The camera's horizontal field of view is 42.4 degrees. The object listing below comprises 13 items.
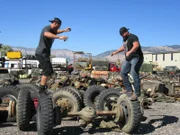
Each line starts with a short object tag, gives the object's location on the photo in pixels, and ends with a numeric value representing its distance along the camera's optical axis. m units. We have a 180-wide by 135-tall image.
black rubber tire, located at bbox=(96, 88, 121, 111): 5.54
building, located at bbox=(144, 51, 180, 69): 56.98
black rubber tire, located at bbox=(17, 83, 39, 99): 7.04
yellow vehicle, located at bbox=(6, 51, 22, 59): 28.30
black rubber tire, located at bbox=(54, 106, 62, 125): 4.13
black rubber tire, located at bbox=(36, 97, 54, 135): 3.93
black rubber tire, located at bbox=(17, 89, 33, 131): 4.41
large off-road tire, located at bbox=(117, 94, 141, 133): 4.48
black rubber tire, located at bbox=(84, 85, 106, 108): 6.30
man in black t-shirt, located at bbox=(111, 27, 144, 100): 5.26
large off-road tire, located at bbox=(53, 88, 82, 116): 5.73
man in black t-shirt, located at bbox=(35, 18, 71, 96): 4.82
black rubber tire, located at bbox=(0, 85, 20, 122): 5.63
